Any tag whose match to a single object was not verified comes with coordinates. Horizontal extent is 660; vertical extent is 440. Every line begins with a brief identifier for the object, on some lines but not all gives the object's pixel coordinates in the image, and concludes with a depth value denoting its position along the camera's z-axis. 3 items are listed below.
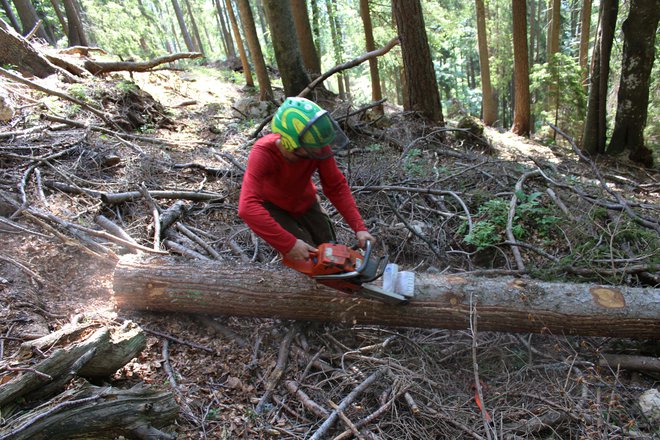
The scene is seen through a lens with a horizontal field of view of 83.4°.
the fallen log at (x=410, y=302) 2.96
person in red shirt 2.74
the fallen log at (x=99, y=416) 1.93
